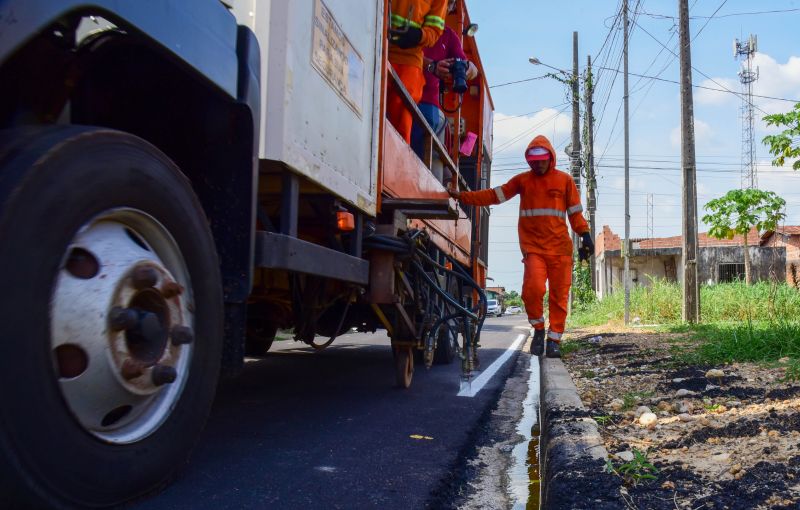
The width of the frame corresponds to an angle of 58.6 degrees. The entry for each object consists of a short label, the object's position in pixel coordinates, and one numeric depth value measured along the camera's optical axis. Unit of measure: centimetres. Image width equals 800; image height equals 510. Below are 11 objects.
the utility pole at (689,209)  1259
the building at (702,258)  3509
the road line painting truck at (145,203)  147
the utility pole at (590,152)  2201
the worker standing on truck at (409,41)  468
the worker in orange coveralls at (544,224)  657
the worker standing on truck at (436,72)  582
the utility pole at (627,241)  1578
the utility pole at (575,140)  2320
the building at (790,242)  3251
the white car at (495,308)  5174
